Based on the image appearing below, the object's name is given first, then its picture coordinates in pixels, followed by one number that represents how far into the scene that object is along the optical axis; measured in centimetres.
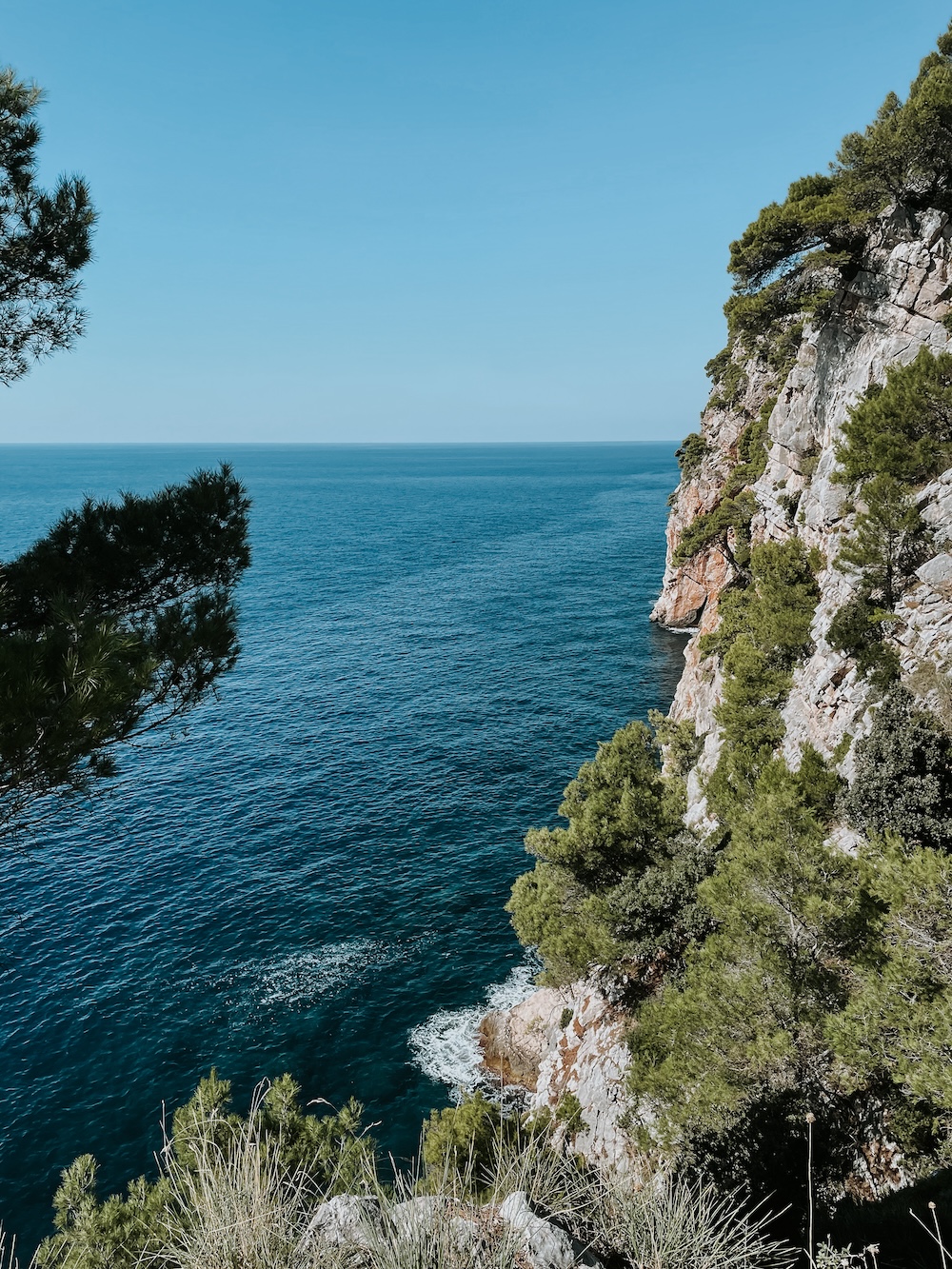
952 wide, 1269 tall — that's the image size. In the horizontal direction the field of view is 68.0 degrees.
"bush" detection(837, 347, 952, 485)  2261
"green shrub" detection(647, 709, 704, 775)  3616
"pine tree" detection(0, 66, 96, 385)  1134
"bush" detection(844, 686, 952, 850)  1823
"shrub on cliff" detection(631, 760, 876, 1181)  1395
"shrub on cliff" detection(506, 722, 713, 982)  2059
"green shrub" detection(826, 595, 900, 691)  2162
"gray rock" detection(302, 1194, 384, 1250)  714
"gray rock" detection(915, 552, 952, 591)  2100
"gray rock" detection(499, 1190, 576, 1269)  822
